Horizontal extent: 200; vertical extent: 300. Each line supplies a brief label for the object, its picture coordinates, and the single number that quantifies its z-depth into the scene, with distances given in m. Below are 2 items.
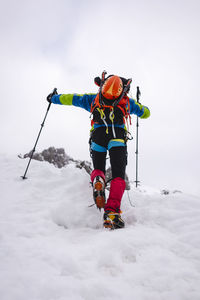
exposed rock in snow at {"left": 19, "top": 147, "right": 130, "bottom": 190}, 44.09
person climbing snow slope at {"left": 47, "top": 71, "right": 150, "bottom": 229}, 3.84
